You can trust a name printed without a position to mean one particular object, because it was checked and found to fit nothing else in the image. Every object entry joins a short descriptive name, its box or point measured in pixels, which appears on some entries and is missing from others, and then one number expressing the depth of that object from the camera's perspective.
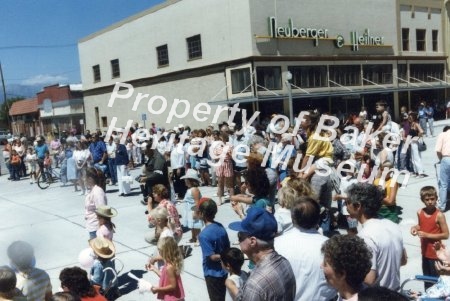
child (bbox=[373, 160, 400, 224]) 5.93
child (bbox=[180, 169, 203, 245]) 8.12
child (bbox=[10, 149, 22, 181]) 19.72
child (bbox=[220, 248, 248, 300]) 3.93
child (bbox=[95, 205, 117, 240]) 6.36
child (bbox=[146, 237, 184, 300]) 4.59
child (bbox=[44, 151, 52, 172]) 17.02
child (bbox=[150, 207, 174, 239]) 5.88
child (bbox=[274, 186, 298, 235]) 5.04
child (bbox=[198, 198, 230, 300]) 4.89
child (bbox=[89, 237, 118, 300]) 5.85
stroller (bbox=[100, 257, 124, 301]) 5.83
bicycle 16.86
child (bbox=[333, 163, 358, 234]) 7.12
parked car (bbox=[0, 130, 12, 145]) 50.89
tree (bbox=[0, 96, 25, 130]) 82.88
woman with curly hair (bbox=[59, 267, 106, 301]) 3.92
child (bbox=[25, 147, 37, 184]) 17.70
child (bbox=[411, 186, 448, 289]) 5.17
